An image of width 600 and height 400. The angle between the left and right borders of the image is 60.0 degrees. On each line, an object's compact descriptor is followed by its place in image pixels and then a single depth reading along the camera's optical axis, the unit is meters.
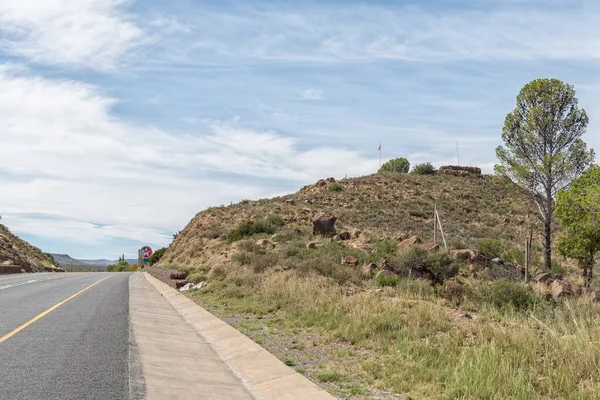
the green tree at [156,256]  75.00
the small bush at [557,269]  34.18
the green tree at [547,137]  36.59
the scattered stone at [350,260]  24.72
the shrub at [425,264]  22.58
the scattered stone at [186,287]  26.56
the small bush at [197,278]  28.45
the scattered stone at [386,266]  22.41
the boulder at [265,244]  33.26
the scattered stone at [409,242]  29.36
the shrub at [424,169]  84.38
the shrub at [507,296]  14.79
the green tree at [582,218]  32.59
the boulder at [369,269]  22.10
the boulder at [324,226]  38.34
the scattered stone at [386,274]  20.83
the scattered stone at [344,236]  34.97
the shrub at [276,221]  44.28
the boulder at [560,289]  18.03
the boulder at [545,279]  20.90
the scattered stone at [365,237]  33.47
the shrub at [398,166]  92.56
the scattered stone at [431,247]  25.78
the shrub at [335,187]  65.00
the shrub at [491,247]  36.16
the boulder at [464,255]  27.28
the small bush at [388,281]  19.67
